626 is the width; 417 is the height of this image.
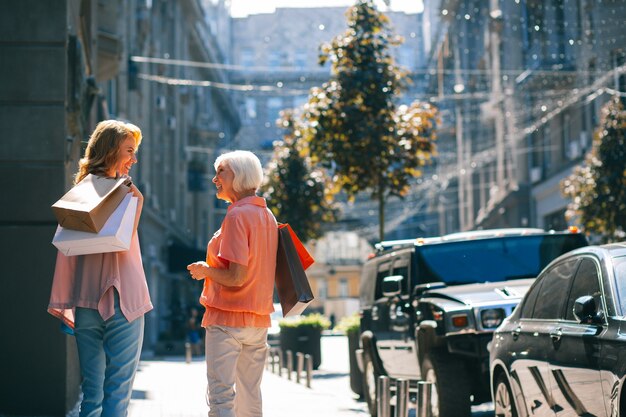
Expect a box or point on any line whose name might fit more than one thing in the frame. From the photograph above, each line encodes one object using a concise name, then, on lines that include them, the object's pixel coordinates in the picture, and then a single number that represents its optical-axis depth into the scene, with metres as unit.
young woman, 6.12
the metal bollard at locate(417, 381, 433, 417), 8.77
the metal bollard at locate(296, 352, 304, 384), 20.04
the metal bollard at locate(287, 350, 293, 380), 21.19
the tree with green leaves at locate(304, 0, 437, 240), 21.91
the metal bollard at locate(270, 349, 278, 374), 24.50
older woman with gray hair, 6.66
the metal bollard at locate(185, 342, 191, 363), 28.98
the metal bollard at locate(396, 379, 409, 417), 9.08
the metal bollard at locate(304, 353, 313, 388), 18.89
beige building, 96.75
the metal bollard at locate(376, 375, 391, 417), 9.73
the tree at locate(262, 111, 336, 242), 33.50
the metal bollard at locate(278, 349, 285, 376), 22.42
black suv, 10.82
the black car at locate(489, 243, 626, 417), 6.74
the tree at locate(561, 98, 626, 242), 24.47
